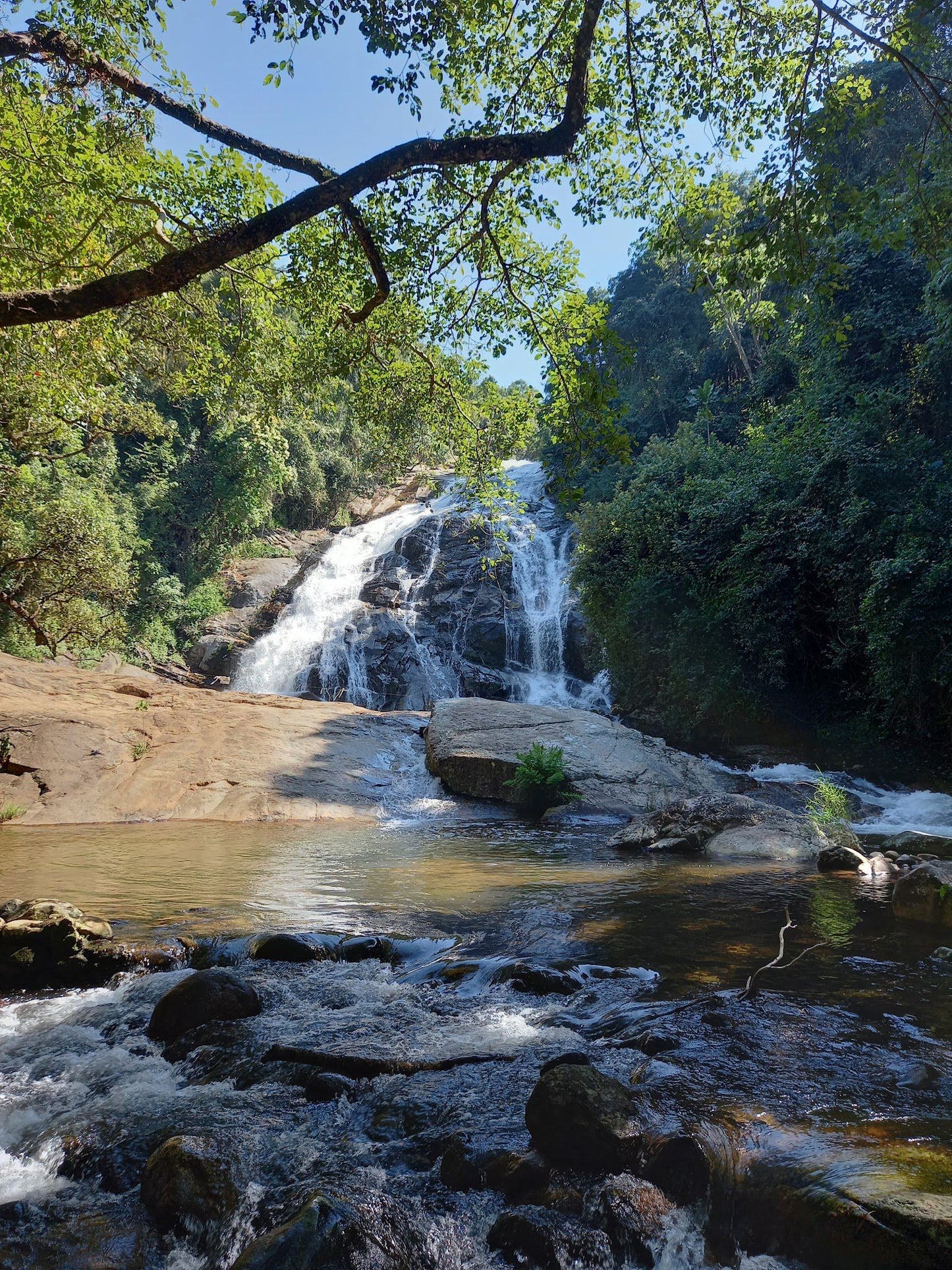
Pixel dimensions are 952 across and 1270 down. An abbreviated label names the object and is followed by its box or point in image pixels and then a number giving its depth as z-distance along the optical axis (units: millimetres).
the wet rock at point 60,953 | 4691
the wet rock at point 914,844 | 7902
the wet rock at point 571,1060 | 3143
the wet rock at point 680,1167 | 2496
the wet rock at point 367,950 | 5156
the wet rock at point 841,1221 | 1985
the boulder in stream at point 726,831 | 8320
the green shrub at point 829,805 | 8359
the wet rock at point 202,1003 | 3947
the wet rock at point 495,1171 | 2598
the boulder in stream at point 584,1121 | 2635
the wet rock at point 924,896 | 5207
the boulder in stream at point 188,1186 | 2533
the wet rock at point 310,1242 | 2213
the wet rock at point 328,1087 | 3305
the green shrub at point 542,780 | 11805
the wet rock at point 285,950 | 5059
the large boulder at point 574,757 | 12016
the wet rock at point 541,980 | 4387
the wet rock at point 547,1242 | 2312
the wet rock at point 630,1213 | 2344
